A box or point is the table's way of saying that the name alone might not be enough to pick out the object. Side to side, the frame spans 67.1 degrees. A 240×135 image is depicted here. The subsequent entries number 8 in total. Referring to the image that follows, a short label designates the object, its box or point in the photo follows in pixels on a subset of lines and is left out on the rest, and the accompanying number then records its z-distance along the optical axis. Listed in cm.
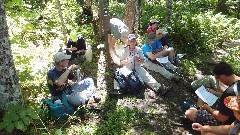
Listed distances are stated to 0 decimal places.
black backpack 475
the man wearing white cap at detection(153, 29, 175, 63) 570
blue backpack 394
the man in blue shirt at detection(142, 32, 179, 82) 541
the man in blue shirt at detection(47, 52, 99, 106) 390
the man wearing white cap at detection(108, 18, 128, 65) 530
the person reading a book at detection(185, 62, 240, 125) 336
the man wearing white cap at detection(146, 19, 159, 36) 566
